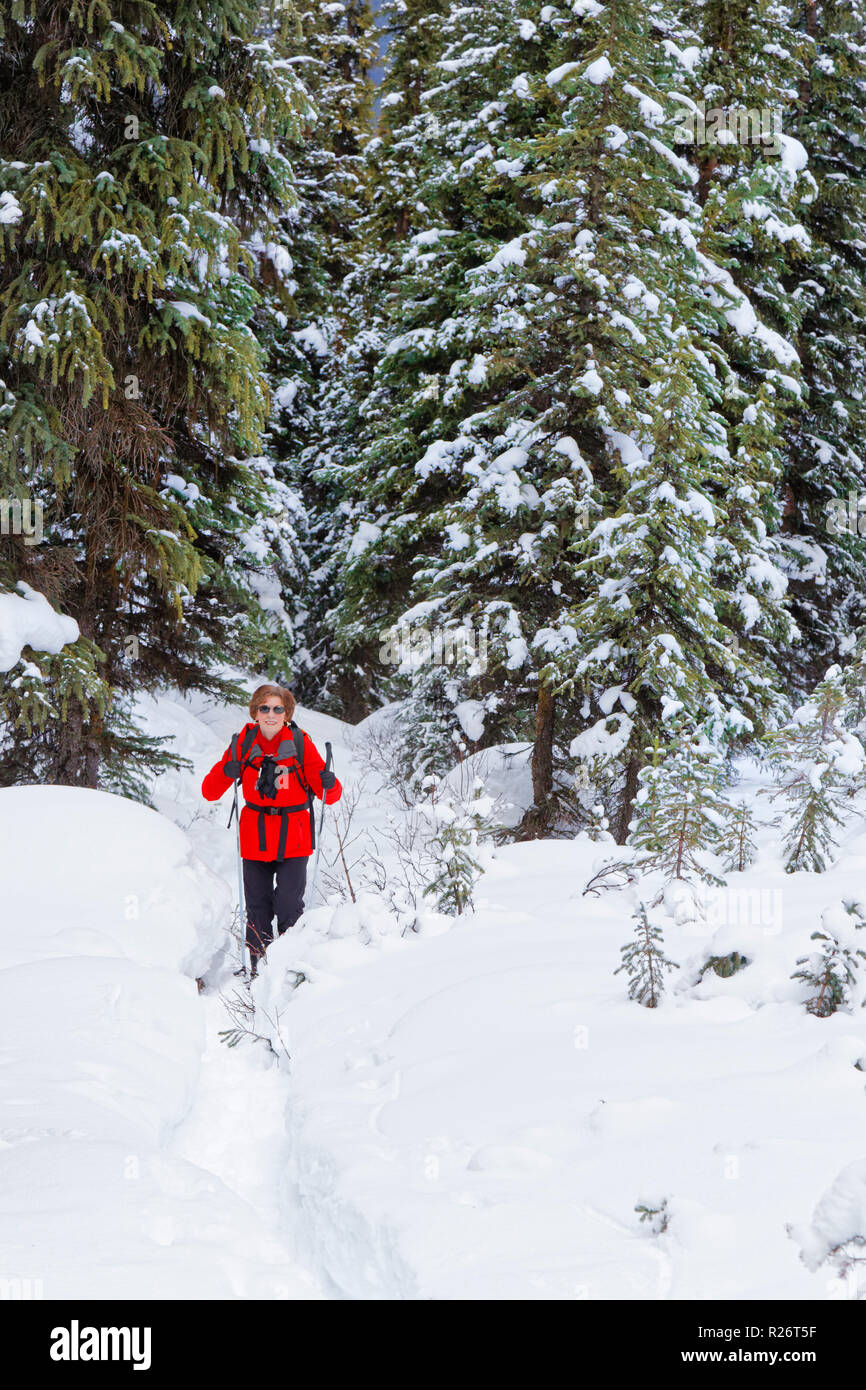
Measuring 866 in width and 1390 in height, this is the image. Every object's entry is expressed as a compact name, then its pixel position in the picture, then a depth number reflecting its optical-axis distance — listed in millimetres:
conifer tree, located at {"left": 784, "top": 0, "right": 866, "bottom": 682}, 15227
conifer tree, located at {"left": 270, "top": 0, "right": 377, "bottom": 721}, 20453
